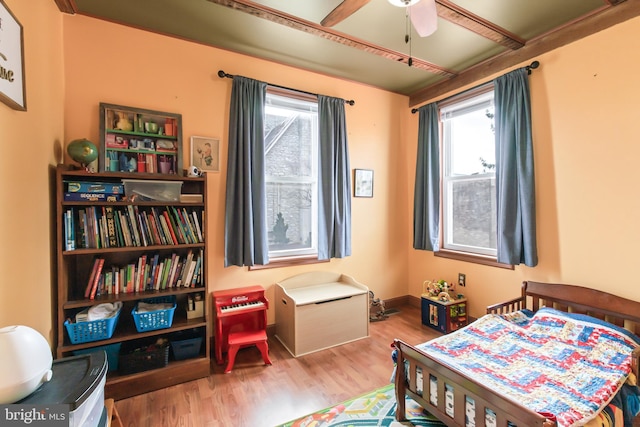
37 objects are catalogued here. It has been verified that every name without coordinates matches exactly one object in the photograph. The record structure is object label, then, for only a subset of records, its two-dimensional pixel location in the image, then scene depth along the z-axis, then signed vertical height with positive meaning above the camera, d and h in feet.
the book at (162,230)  7.31 -0.39
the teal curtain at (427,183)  11.21 +1.03
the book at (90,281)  6.64 -1.49
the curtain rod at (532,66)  8.21 +4.02
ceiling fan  5.21 +3.62
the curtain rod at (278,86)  8.59 +4.10
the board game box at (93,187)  6.31 +0.63
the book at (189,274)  7.61 -1.57
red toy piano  7.94 -3.20
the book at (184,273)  7.59 -1.55
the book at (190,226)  7.57 -0.32
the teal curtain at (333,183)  10.23 +1.02
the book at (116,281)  6.96 -1.57
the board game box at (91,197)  6.29 +0.41
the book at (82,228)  6.59 -0.28
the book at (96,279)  6.68 -1.47
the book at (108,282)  6.90 -1.58
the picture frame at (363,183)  11.37 +1.10
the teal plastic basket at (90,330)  6.23 -2.48
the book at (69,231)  6.24 -0.32
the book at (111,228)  6.81 -0.31
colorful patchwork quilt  4.79 -3.07
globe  6.47 +1.44
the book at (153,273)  7.30 -1.46
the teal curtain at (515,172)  8.33 +1.07
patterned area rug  5.88 -4.25
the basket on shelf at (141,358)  6.82 -3.39
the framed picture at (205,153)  8.44 +1.77
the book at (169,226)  7.40 -0.30
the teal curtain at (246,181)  8.66 +0.95
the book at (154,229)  7.24 -0.36
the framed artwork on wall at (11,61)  4.06 +2.30
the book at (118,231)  6.91 -0.38
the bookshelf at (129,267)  6.28 -1.31
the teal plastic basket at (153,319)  6.89 -2.50
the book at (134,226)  7.03 -0.27
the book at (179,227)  7.51 -0.35
